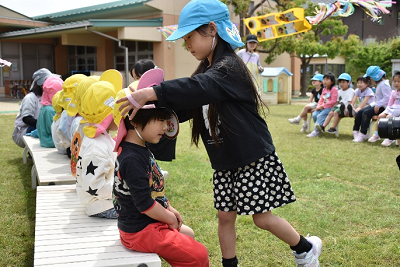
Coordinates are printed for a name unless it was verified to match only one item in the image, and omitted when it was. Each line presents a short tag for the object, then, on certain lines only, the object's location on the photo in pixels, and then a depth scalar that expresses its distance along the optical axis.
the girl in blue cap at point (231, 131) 2.26
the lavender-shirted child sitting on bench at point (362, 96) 9.15
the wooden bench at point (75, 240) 2.28
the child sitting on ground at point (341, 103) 9.16
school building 19.52
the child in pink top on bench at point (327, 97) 9.52
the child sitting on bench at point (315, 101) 9.95
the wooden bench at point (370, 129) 8.67
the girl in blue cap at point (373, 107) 8.59
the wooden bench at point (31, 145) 5.84
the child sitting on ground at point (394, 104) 7.95
